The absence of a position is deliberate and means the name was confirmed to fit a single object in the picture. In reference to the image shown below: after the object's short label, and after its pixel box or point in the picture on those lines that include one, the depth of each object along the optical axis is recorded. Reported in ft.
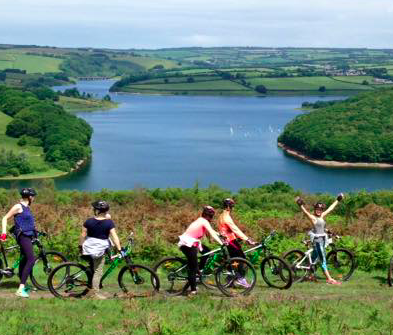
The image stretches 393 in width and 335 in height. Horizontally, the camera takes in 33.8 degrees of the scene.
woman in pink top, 36.11
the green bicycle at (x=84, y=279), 36.27
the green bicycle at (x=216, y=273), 37.40
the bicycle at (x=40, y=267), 37.81
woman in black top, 35.09
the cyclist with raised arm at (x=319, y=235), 41.28
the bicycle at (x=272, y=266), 39.65
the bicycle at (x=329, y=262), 41.81
